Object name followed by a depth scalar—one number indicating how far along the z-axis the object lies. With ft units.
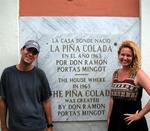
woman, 6.04
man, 6.16
